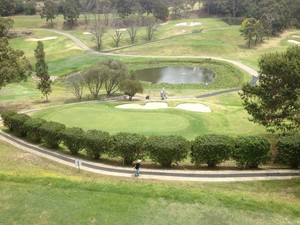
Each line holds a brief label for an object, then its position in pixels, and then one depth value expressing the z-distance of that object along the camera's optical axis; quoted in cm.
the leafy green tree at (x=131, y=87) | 5244
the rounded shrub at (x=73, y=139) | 2769
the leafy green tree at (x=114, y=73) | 5547
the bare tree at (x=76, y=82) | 5512
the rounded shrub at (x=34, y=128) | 3141
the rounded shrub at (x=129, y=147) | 2556
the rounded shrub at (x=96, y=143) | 2641
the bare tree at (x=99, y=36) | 9869
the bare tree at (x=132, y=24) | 10641
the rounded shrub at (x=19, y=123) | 3344
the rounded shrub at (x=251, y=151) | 2455
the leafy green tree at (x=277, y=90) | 2933
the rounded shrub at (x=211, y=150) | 2462
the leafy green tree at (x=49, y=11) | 12275
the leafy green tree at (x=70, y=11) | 12170
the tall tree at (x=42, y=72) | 5334
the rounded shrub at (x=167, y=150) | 2480
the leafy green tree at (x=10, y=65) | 4566
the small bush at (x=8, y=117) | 3522
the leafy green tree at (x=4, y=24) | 4725
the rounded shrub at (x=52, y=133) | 2952
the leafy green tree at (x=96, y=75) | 5425
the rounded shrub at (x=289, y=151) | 2456
